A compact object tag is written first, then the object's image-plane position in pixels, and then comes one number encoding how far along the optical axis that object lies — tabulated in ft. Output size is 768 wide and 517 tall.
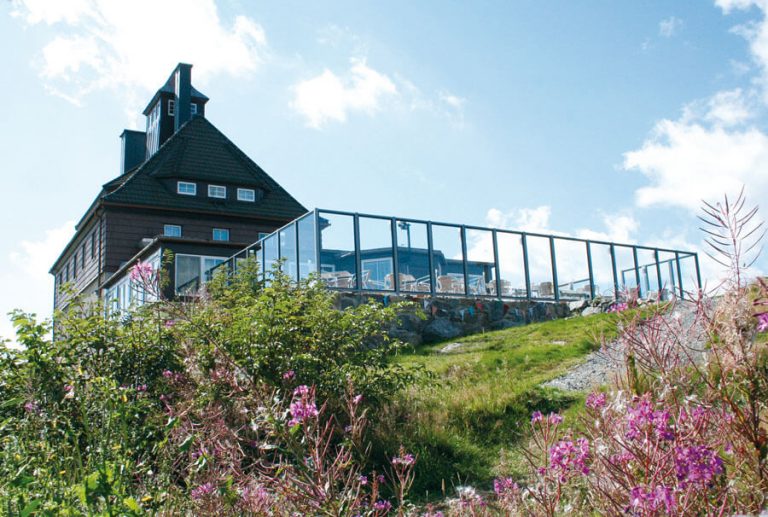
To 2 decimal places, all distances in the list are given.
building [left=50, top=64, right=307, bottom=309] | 90.02
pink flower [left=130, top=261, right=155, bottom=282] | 11.70
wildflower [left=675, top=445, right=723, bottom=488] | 7.39
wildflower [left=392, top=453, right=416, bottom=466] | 10.78
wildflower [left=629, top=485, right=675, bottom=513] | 6.98
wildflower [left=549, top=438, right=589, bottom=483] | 8.57
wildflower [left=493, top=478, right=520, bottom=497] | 11.35
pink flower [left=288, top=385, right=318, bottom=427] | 8.96
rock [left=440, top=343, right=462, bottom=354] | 42.50
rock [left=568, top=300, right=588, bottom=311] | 60.49
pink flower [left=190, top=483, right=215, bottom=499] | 10.99
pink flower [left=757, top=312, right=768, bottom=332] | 6.93
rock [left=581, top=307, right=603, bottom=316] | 55.08
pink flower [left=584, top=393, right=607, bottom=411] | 9.96
